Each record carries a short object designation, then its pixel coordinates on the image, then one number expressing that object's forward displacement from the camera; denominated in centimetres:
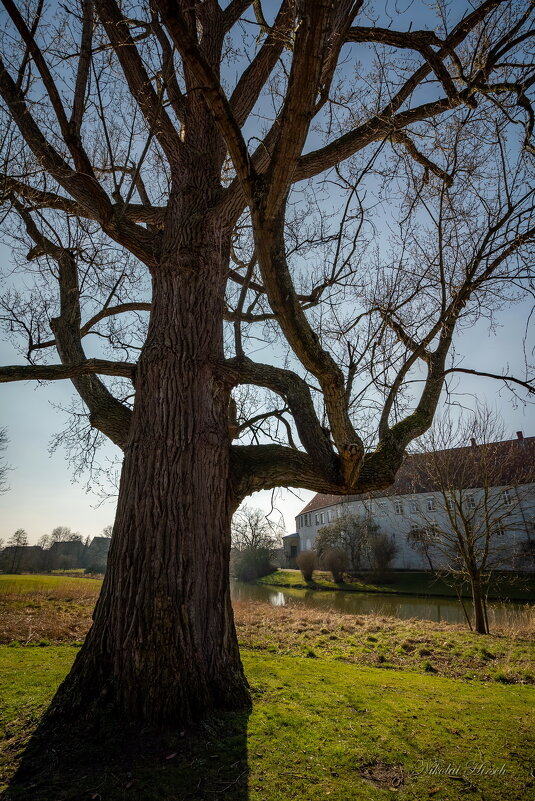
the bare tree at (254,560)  3831
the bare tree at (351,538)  3086
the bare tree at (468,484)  1070
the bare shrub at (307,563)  3253
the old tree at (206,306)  296
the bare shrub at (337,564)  2981
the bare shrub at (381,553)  2878
